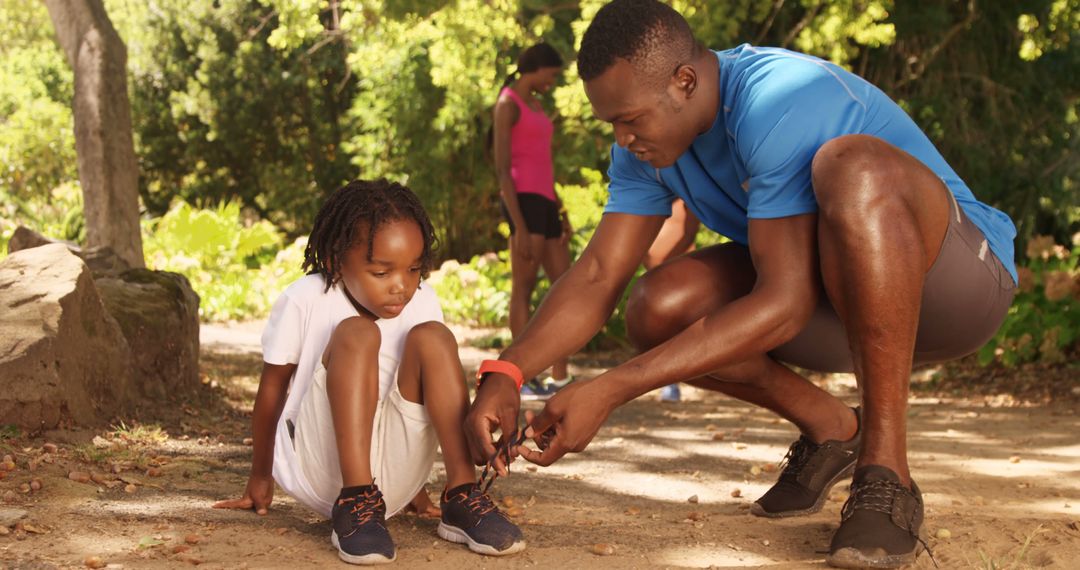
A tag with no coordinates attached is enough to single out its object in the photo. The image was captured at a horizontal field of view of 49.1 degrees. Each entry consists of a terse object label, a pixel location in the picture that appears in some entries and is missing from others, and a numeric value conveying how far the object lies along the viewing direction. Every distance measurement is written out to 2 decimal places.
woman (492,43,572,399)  6.81
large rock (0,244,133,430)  3.97
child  2.87
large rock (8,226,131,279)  5.70
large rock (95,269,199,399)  4.93
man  2.72
